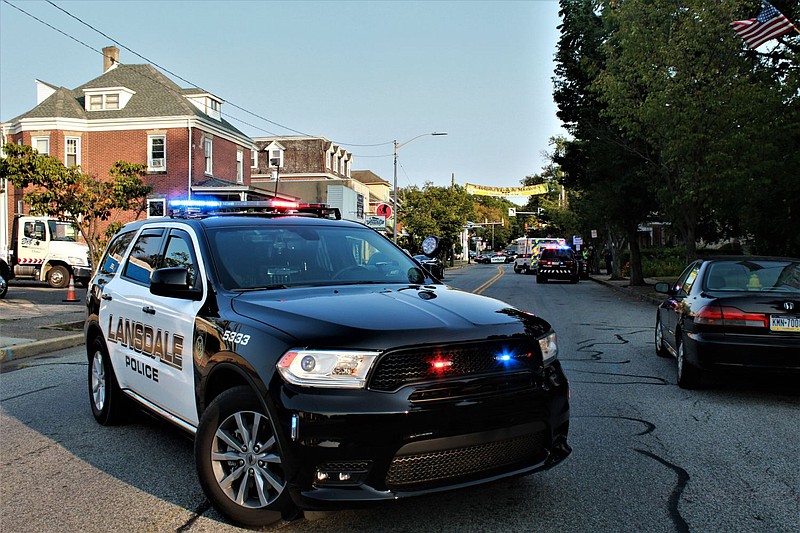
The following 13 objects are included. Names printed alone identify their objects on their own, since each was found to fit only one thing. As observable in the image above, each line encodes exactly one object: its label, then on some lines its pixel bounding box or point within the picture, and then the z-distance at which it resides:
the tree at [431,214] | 53.47
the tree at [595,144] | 23.89
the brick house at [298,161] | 55.50
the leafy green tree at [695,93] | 16.92
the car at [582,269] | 41.88
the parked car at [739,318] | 6.98
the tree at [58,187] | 16.92
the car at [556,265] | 34.47
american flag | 14.05
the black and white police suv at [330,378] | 3.37
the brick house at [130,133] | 34.47
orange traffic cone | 18.69
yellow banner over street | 88.69
